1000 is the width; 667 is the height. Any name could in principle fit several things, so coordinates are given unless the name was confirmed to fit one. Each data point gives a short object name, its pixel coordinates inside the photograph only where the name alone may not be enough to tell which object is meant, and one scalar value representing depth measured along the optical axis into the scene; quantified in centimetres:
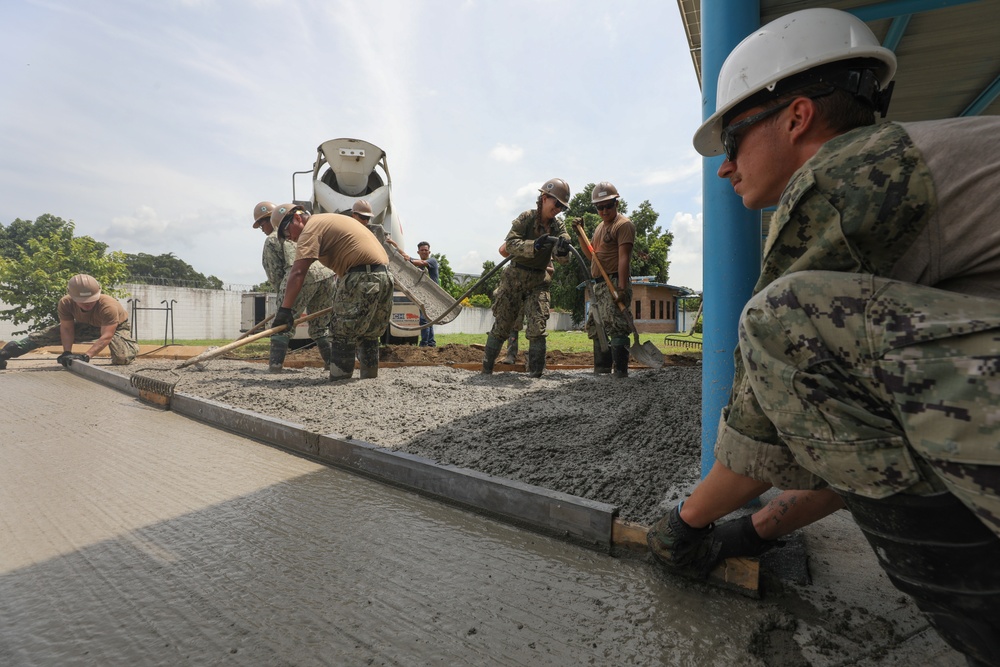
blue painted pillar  179
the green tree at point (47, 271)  1034
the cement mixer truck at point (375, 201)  780
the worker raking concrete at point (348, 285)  492
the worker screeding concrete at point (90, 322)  718
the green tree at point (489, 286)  2685
